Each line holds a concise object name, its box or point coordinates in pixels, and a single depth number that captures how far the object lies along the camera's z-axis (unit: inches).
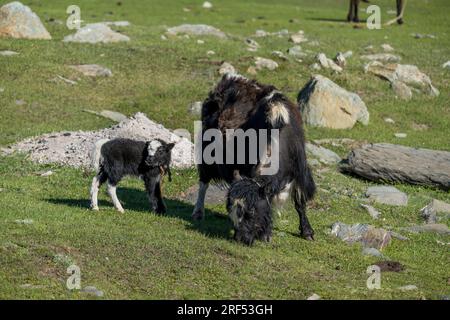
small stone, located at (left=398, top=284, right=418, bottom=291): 499.7
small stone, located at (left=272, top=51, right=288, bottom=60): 1229.1
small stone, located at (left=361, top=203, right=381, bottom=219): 714.0
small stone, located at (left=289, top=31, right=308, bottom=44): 1403.3
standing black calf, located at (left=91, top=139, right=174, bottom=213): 616.4
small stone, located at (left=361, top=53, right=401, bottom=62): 1346.0
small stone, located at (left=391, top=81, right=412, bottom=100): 1184.2
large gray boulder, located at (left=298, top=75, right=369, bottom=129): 1040.2
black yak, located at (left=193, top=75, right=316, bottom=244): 534.9
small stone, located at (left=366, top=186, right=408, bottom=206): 773.9
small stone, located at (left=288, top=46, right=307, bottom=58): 1275.6
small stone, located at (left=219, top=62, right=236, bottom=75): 1139.3
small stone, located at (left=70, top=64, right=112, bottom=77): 1096.2
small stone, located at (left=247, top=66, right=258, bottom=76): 1153.4
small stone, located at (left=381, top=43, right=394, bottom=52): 1423.5
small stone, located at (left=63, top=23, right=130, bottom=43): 1246.7
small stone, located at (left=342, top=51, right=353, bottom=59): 1326.0
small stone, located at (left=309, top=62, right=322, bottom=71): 1212.8
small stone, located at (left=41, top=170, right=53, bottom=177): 735.7
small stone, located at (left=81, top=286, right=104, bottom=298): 441.4
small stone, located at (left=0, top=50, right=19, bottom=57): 1120.2
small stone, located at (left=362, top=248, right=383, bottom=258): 576.7
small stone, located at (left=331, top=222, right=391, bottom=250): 607.2
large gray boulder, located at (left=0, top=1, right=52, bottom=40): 1224.8
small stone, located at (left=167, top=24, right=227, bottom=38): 1389.0
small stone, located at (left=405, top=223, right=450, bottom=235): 679.1
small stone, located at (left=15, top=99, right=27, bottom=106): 969.6
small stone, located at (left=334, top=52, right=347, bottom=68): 1250.6
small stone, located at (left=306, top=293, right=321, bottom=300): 459.5
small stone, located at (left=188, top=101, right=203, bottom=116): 991.0
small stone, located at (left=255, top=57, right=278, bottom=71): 1174.3
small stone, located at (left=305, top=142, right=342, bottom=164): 891.4
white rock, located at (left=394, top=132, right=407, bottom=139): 1049.5
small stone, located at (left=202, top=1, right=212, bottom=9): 1737.0
